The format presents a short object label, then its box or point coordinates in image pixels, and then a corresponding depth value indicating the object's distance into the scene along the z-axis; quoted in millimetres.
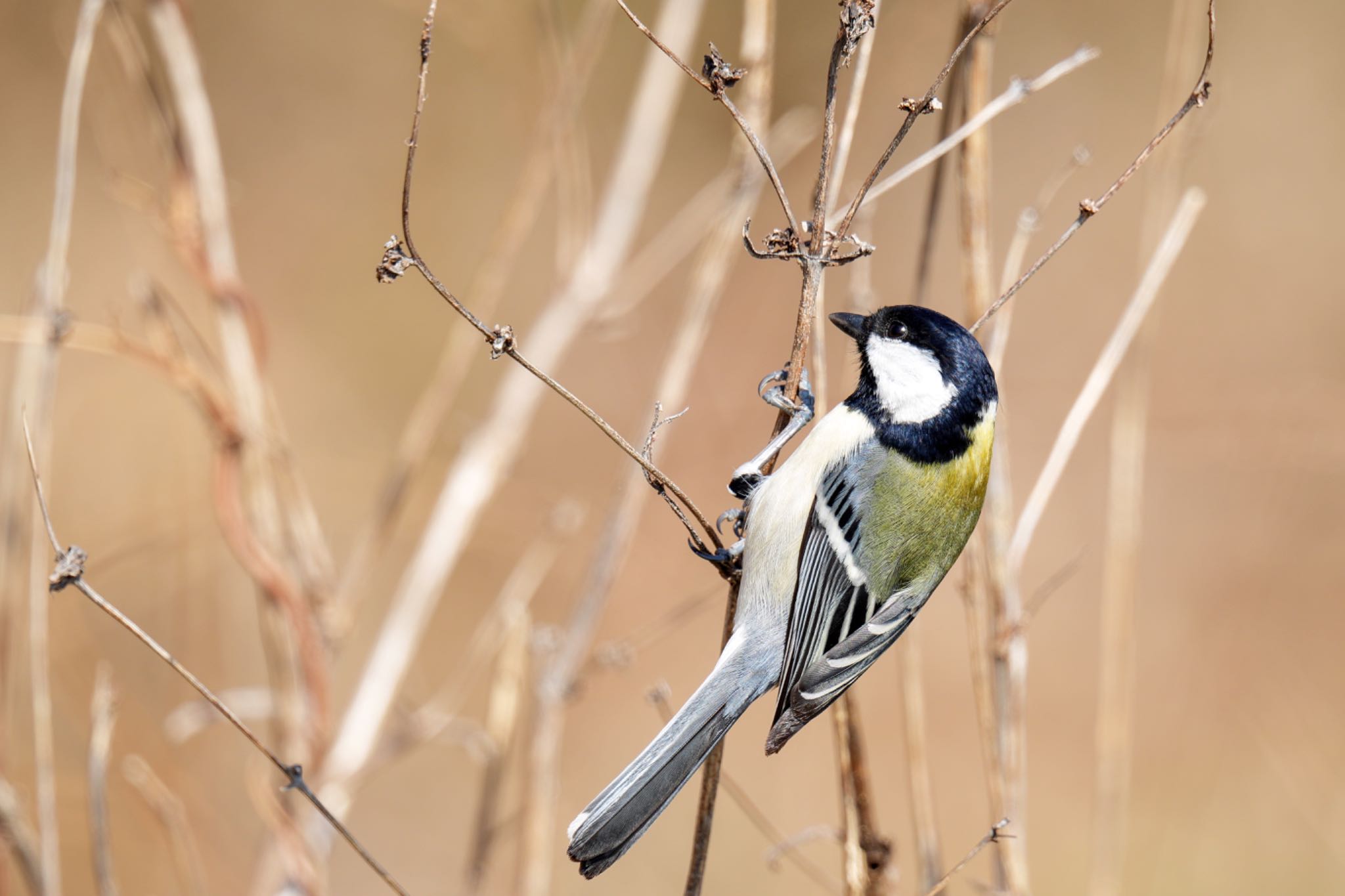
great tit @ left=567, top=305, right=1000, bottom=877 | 3427
